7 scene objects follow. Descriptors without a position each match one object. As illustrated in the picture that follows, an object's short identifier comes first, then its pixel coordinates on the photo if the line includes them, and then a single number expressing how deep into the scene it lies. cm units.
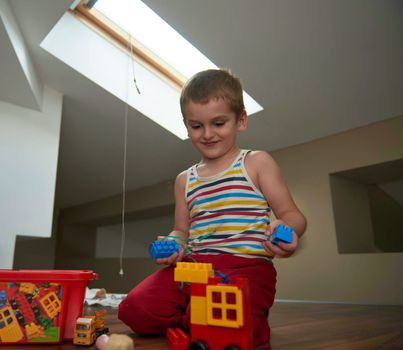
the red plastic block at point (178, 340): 64
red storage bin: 75
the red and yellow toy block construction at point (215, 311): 57
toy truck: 75
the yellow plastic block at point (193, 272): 60
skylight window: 202
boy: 86
